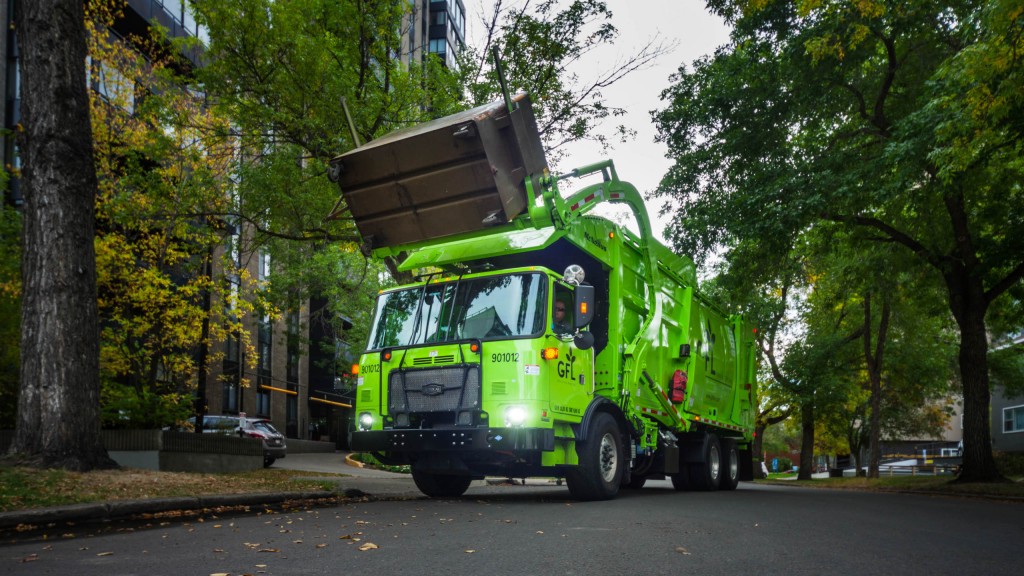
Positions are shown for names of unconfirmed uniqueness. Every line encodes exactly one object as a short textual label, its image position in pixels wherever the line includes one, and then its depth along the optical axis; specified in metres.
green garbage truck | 9.55
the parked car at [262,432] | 25.11
